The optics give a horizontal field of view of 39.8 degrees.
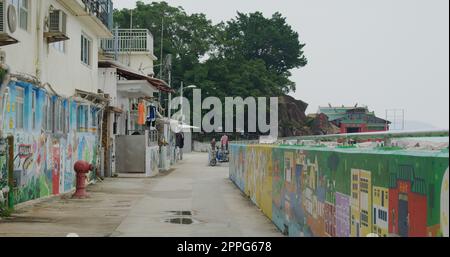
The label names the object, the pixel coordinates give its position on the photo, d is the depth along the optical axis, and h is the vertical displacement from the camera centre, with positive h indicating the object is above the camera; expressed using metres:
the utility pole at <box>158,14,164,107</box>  42.08 +4.00
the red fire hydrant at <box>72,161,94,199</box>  15.38 -1.11
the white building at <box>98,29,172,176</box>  23.45 +0.53
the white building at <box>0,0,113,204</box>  12.33 +0.97
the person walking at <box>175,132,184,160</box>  40.62 -0.70
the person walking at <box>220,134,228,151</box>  37.62 -0.65
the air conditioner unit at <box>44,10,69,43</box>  14.94 +2.55
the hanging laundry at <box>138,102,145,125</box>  27.08 +0.79
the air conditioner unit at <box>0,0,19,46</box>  11.03 +1.97
